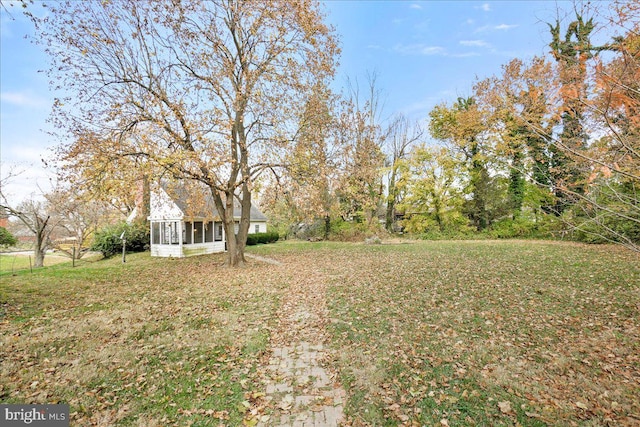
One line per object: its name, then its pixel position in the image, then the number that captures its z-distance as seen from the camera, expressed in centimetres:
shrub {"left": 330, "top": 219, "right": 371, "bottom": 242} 2381
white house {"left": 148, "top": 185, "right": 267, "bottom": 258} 1675
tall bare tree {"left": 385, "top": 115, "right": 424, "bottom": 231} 2484
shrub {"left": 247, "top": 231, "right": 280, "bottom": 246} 2347
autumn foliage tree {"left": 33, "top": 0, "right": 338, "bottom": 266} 891
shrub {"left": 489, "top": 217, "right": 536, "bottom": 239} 2020
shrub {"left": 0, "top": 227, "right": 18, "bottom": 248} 1691
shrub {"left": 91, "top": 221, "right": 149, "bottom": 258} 1820
